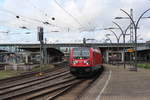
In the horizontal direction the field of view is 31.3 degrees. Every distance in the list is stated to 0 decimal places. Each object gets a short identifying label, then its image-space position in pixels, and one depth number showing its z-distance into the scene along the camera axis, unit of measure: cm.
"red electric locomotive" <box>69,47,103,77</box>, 2244
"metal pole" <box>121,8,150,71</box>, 3002
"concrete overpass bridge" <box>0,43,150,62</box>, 9484
